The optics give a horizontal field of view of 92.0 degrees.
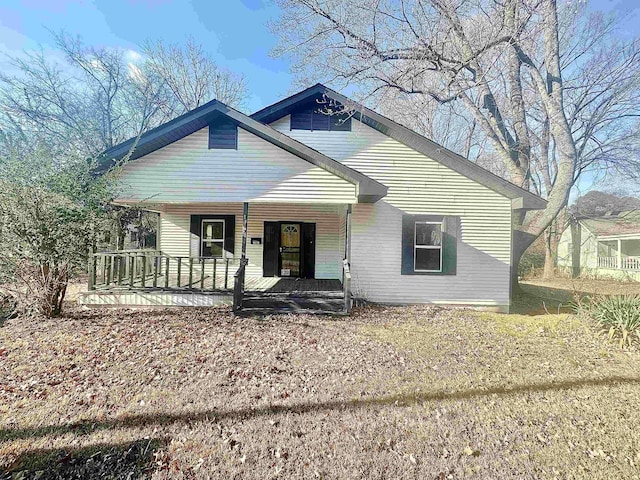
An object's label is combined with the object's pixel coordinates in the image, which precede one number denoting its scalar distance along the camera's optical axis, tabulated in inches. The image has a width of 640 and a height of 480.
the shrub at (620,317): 230.5
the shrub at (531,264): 796.4
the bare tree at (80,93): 628.7
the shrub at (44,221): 222.5
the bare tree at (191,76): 821.2
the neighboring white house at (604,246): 761.0
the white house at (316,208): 295.1
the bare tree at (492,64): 371.9
